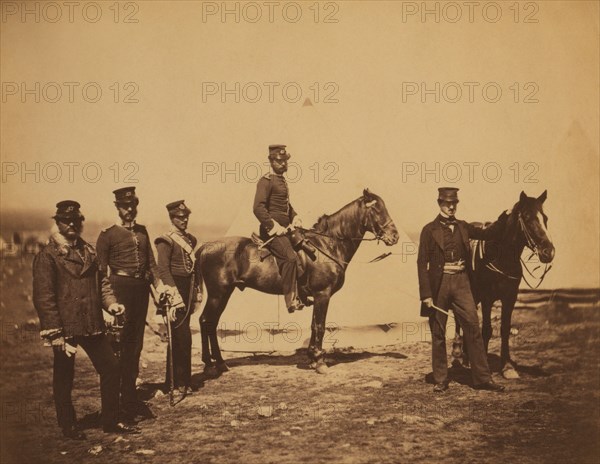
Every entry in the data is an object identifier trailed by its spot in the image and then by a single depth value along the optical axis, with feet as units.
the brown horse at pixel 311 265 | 18.21
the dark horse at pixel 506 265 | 18.38
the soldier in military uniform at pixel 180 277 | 17.53
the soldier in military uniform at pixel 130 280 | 16.78
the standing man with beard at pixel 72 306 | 15.89
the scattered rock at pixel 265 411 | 17.33
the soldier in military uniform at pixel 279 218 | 18.08
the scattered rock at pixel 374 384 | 17.98
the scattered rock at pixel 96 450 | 16.76
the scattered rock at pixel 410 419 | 17.42
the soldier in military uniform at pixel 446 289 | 17.75
